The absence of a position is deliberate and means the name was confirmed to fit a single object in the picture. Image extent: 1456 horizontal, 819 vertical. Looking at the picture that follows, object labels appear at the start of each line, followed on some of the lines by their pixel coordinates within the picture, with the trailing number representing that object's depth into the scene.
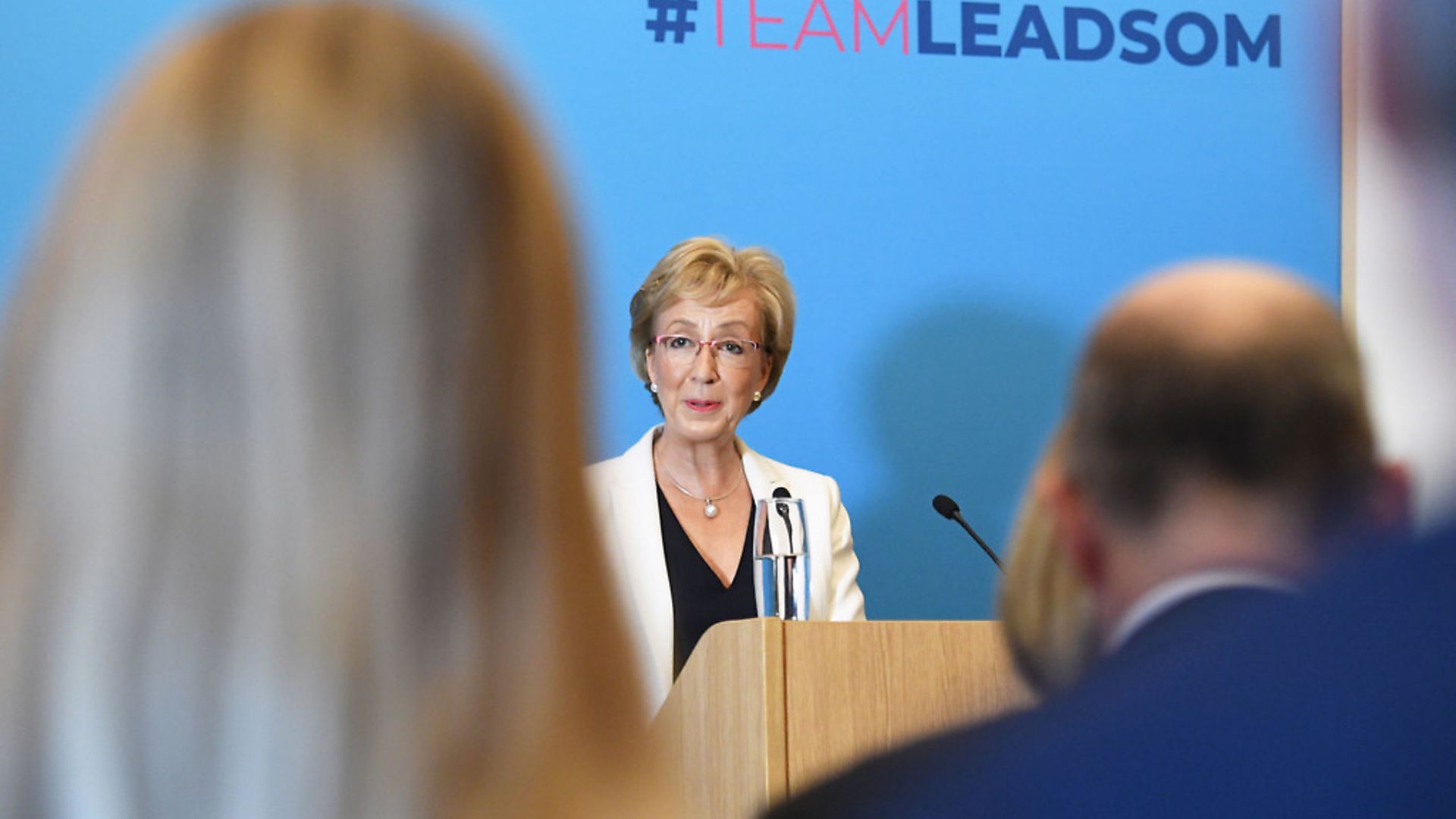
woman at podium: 9.41
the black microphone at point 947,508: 8.90
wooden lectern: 5.61
